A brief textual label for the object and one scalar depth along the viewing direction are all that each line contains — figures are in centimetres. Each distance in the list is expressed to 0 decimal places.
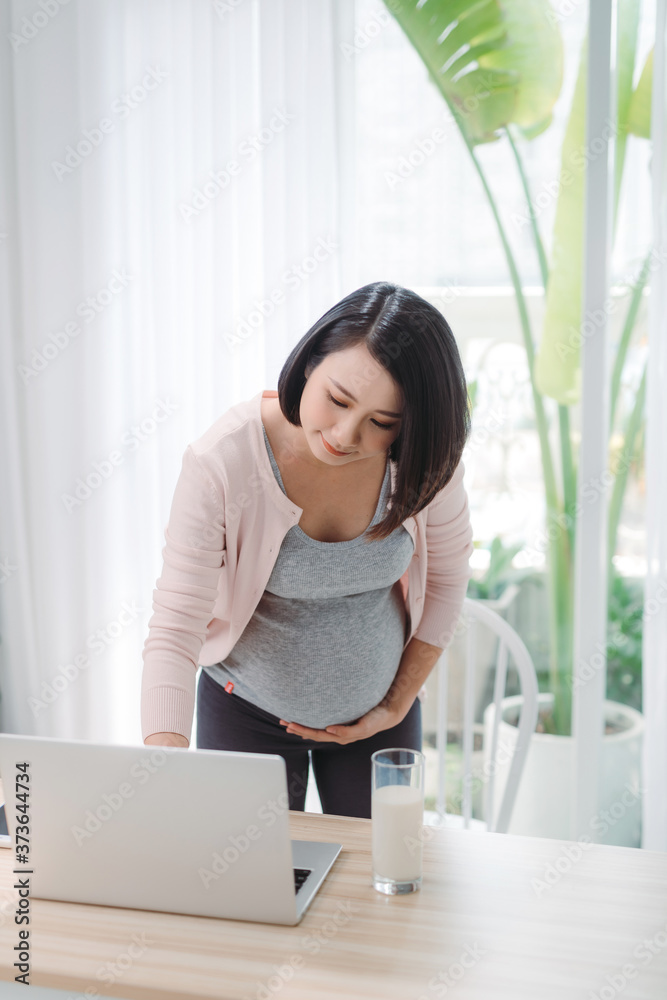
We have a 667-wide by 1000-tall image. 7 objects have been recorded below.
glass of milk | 90
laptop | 82
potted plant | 193
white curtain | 204
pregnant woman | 109
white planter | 217
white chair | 151
